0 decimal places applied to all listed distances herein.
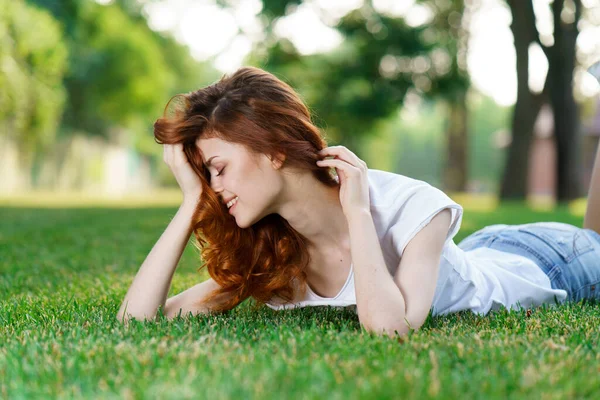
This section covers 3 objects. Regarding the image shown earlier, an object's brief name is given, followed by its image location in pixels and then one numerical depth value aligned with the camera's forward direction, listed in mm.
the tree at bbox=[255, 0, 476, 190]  21781
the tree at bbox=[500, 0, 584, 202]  18453
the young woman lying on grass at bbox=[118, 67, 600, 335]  2914
